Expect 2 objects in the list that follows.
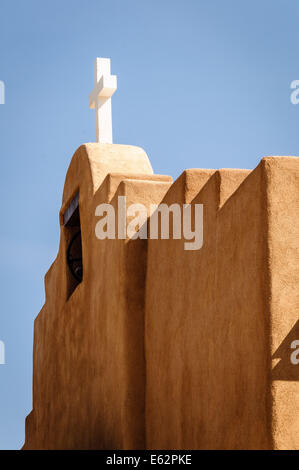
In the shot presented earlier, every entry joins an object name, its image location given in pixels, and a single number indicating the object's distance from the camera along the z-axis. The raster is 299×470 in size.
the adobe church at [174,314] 8.58
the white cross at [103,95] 19.09
